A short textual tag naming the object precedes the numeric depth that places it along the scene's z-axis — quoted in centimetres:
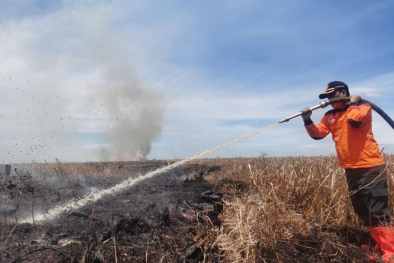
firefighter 429
